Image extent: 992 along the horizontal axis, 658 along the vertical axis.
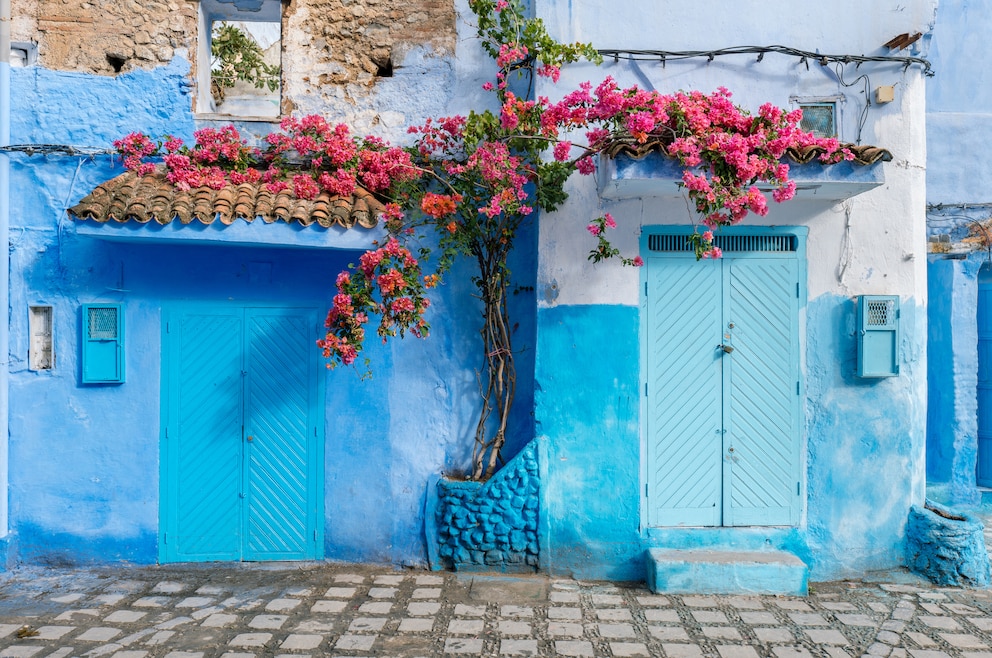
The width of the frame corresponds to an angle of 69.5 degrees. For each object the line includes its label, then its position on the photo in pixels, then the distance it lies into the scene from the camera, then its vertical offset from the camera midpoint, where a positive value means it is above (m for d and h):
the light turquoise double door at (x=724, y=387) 6.11 -0.52
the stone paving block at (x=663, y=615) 5.21 -2.13
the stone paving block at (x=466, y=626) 4.97 -2.13
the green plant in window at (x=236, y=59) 10.38 +3.92
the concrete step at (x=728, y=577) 5.68 -2.00
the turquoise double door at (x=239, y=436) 6.29 -0.99
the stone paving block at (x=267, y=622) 4.97 -2.10
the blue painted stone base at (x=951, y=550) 5.89 -1.86
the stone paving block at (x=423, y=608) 5.30 -2.13
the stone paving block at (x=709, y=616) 5.17 -2.13
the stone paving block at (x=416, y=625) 5.00 -2.13
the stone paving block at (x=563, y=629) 4.95 -2.13
